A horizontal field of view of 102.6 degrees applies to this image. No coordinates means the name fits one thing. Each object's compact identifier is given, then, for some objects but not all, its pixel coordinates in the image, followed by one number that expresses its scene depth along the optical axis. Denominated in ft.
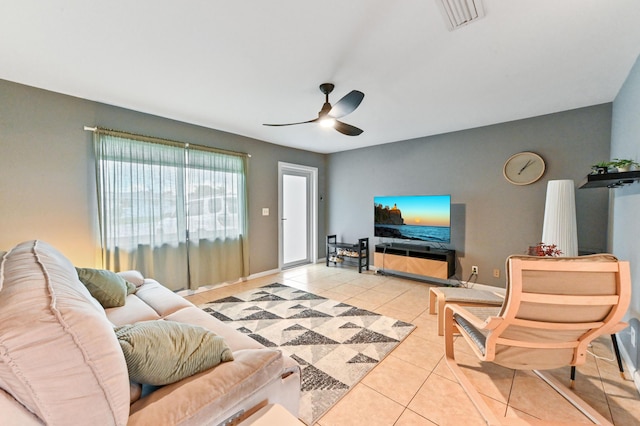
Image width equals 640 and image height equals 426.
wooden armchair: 4.27
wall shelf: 5.81
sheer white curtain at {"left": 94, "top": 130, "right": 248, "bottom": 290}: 9.59
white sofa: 2.18
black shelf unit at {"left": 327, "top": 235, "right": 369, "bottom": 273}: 15.78
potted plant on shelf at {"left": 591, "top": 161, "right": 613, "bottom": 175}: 6.56
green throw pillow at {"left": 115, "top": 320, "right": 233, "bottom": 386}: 3.08
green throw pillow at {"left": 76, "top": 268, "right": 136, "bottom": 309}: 6.34
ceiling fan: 6.90
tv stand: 12.46
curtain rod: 9.25
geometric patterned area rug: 5.97
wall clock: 10.82
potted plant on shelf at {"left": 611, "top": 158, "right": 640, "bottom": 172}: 6.02
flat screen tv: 12.59
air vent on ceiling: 4.81
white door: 16.29
